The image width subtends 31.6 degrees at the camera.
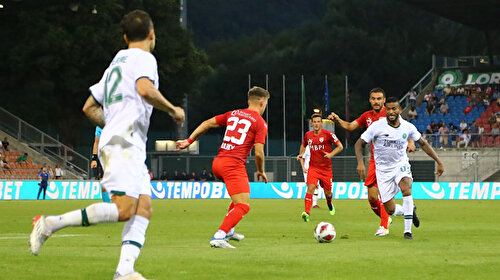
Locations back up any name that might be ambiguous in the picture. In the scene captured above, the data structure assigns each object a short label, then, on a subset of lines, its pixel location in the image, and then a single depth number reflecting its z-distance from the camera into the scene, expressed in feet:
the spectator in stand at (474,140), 157.44
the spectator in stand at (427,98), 185.33
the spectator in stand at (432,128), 172.04
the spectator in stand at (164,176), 164.14
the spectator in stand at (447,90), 185.07
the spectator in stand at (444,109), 178.70
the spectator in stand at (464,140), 157.99
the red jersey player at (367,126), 52.80
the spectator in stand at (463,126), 166.73
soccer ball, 45.21
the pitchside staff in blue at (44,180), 124.06
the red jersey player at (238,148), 41.32
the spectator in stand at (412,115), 180.04
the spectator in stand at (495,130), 158.96
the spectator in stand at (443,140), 159.51
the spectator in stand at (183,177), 163.43
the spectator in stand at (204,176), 162.20
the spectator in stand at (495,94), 176.86
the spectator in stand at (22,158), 151.02
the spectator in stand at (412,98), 185.63
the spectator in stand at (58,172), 149.07
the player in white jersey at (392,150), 50.70
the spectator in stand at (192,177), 162.52
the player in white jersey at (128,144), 25.40
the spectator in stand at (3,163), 143.84
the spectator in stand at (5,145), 150.92
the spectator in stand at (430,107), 181.27
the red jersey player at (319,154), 75.00
